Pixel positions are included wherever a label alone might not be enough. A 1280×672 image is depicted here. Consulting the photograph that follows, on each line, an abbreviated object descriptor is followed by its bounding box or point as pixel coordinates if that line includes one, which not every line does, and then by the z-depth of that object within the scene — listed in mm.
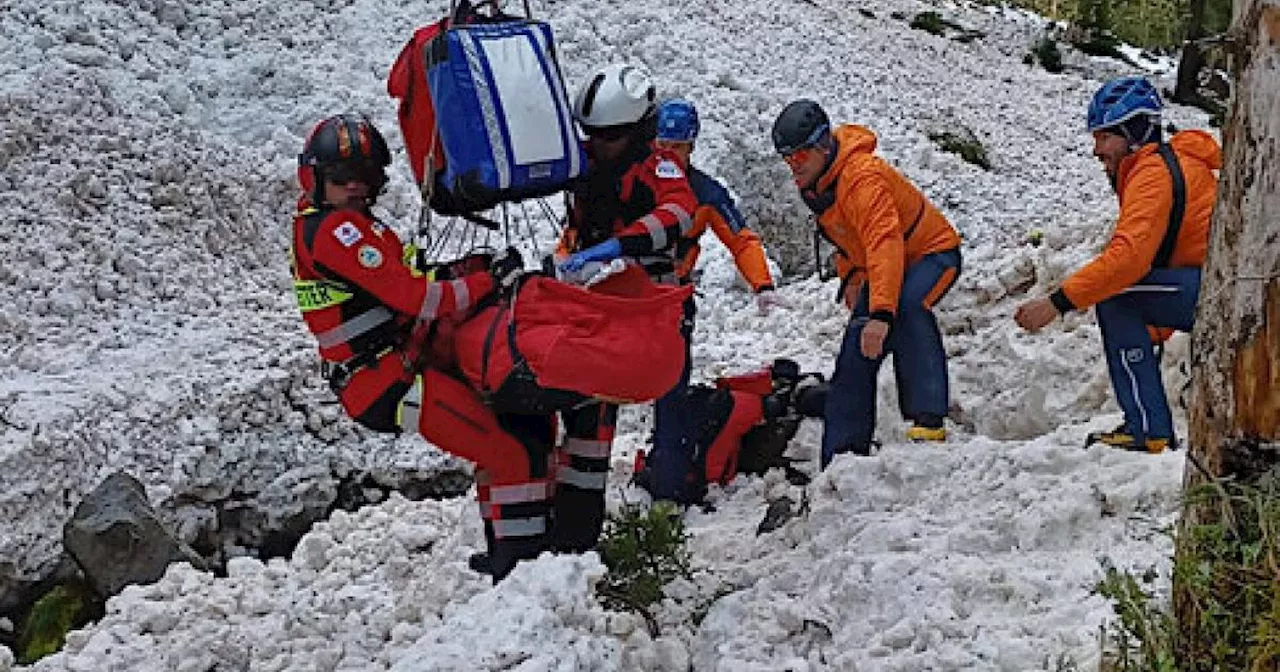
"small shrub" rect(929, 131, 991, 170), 14992
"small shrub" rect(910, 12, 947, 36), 20500
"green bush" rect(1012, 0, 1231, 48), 22391
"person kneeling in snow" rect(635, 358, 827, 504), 6621
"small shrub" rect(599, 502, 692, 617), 4730
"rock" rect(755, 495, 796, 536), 5715
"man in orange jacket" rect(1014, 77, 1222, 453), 5352
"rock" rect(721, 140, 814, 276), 13102
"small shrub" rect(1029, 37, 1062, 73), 20844
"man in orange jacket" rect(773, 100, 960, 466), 5641
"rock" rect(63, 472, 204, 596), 7043
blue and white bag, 4914
